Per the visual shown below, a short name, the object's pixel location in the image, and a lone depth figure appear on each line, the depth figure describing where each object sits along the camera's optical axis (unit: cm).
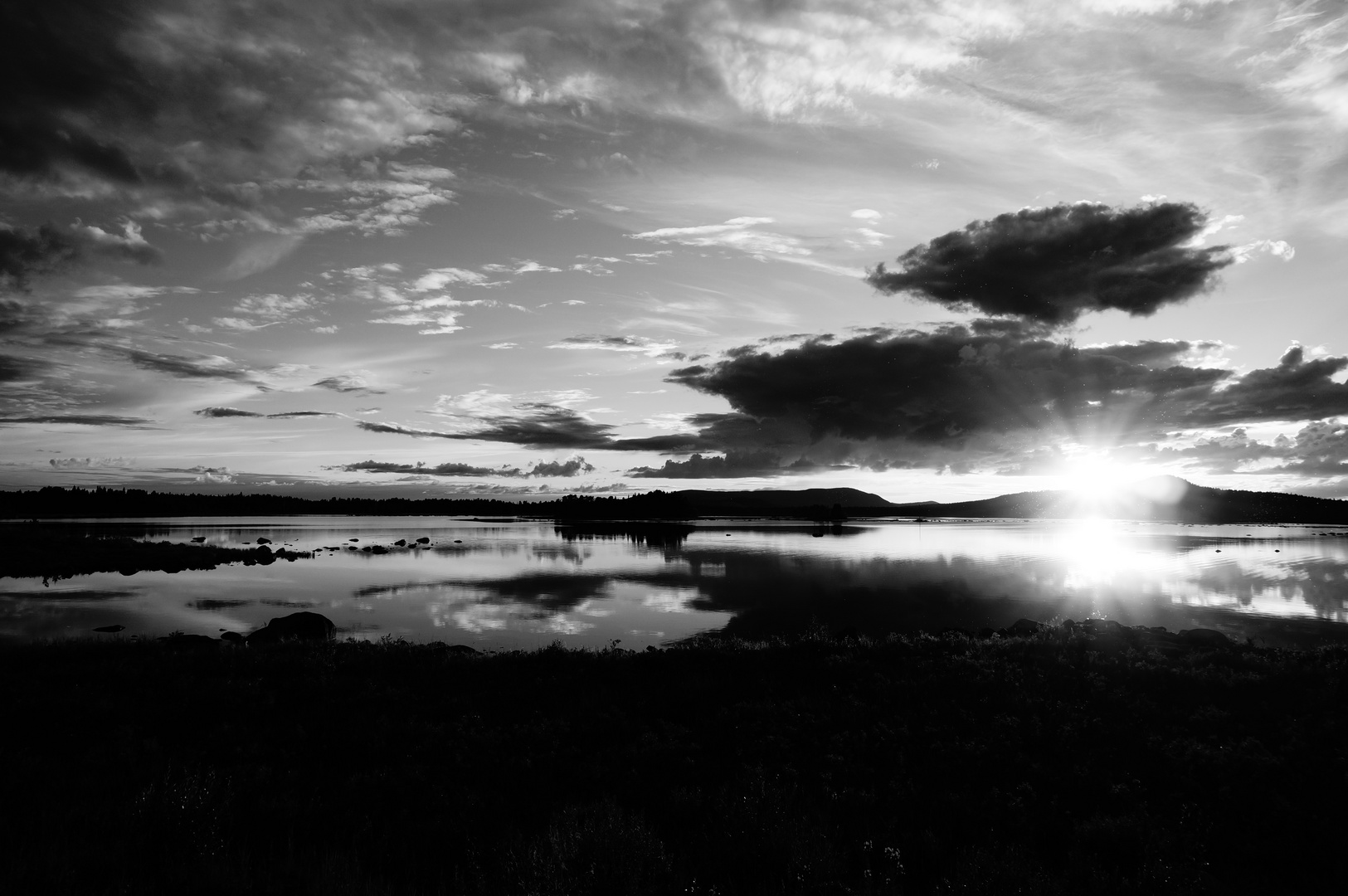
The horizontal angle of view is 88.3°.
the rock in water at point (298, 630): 2650
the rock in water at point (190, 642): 2188
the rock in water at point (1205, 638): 2222
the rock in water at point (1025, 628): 2427
